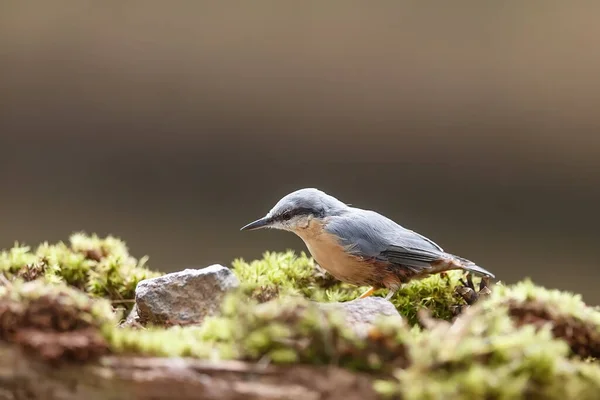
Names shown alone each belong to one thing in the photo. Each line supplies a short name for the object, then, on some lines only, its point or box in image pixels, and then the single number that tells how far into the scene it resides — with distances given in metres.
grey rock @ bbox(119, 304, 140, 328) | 4.27
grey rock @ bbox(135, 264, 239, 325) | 4.08
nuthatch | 4.63
